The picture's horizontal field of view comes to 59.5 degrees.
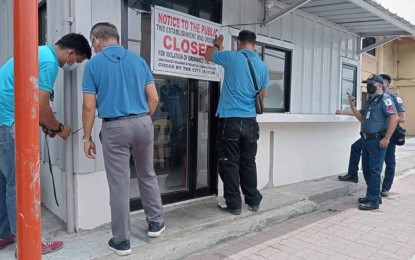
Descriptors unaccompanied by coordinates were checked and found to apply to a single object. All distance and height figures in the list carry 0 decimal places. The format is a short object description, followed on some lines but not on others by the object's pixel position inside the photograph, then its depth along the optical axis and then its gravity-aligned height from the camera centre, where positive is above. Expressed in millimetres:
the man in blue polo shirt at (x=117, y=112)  3105 +11
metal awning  5603 +1753
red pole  1871 -70
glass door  4188 -162
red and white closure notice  4074 +833
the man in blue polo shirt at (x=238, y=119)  4250 -57
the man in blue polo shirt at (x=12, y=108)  3020 +38
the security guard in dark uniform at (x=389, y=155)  6027 -671
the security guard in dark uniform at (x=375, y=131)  5246 -234
